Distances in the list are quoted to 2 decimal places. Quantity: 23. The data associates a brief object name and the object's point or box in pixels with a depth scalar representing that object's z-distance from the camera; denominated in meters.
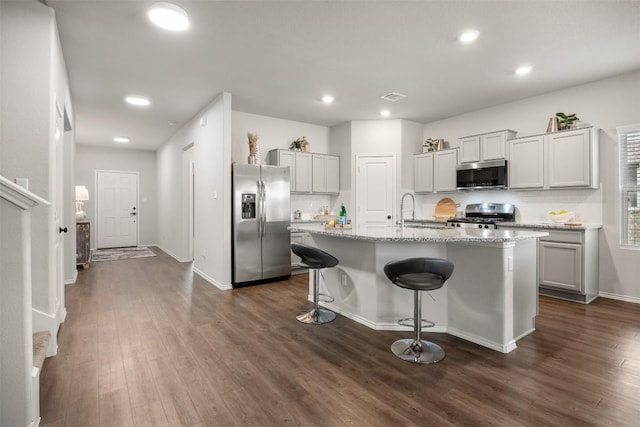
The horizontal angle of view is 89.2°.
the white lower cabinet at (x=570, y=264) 3.91
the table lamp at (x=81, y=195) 6.06
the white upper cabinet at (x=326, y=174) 6.12
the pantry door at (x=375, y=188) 6.04
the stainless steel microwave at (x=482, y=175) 4.83
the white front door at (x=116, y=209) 8.43
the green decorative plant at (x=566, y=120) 4.30
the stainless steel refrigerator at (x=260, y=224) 4.71
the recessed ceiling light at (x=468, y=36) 3.00
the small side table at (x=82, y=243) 5.86
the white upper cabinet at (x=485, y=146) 4.86
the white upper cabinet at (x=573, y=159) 4.06
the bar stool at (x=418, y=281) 2.43
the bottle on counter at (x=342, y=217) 3.72
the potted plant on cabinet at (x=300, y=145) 6.03
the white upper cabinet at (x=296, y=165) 5.69
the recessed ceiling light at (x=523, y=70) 3.77
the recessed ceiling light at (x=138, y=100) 4.79
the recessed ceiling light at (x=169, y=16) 2.61
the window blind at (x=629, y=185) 3.98
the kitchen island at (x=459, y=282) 2.64
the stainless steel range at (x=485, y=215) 4.99
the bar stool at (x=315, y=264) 3.18
